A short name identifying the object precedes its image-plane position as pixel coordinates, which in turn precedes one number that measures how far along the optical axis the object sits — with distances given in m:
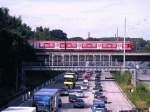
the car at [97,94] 70.34
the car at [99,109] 49.55
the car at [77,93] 73.72
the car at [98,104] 54.08
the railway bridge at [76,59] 98.44
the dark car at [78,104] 59.38
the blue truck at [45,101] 43.09
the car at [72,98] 65.22
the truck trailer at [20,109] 33.49
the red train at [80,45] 106.00
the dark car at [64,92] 74.88
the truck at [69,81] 87.25
